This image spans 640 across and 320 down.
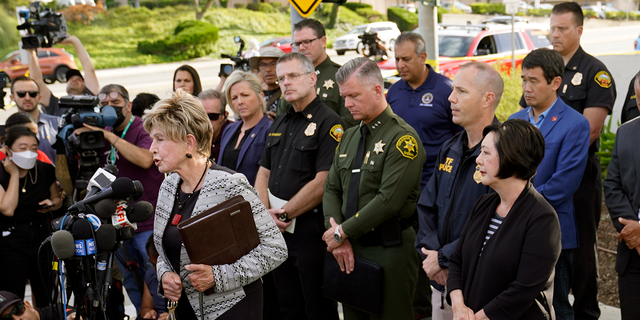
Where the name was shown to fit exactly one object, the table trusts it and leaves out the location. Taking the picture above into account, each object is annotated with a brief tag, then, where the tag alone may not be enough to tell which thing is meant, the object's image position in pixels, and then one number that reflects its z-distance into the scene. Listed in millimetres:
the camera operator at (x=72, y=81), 6176
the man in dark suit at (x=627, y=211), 3293
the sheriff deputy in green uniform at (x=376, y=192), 3572
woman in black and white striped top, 2562
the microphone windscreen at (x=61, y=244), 2723
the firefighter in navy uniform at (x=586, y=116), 3984
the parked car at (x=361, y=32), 27438
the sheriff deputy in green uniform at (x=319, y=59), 5000
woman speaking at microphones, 2760
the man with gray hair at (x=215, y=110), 5172
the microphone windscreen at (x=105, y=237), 2885
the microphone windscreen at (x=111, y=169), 3271
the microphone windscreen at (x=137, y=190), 3017
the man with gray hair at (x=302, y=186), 4113
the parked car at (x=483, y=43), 12547
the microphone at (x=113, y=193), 2934
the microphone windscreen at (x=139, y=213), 3021
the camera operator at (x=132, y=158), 4590
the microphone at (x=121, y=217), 3006
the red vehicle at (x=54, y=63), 21875
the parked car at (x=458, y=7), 46450
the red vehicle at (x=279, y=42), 23994
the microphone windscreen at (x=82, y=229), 2869
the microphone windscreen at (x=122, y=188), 2932
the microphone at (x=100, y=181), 3098
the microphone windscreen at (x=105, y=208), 2910
